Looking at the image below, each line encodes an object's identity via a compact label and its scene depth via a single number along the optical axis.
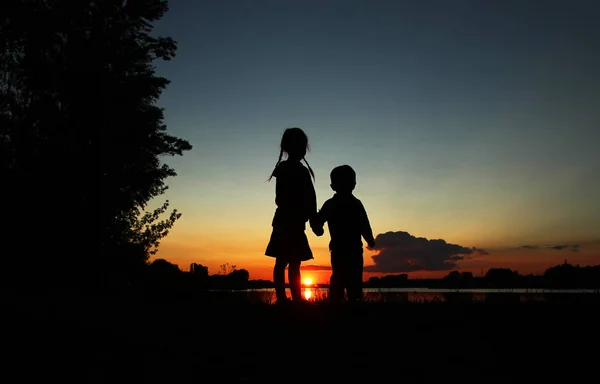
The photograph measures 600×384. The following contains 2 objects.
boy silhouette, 9.27
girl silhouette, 8.22
